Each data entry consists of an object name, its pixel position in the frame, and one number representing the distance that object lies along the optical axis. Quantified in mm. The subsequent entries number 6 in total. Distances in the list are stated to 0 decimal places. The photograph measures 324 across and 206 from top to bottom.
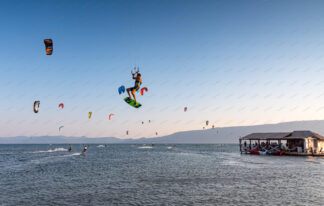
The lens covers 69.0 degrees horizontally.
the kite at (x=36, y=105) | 25870
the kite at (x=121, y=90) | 19016
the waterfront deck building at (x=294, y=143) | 49625
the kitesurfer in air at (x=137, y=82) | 18894
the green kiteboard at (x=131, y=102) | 19922
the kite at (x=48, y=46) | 21375
